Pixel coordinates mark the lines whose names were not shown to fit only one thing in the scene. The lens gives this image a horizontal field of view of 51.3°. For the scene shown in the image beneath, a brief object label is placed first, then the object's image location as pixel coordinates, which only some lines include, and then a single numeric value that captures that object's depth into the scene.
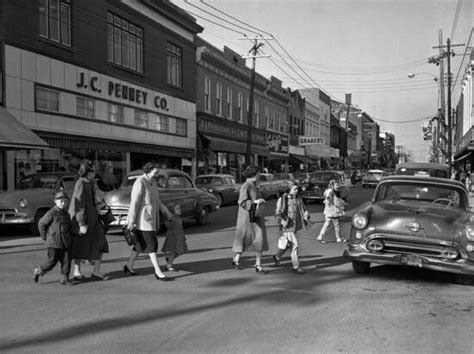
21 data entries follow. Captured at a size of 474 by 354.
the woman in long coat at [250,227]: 8.07
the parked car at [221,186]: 22.03
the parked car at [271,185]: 27.16
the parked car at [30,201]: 12.13
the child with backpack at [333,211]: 12.05
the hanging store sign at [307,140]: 55.28
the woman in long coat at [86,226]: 7.25
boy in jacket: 7.00
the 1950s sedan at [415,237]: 7.05
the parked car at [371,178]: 42.31
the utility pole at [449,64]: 32.50
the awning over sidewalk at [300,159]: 53.27
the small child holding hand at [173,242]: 8.08
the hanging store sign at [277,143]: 45.14
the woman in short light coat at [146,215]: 7.38
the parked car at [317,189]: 23.05
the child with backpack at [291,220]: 8.21
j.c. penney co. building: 17.72
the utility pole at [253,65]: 29.42
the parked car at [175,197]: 12.12
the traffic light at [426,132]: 48.19
